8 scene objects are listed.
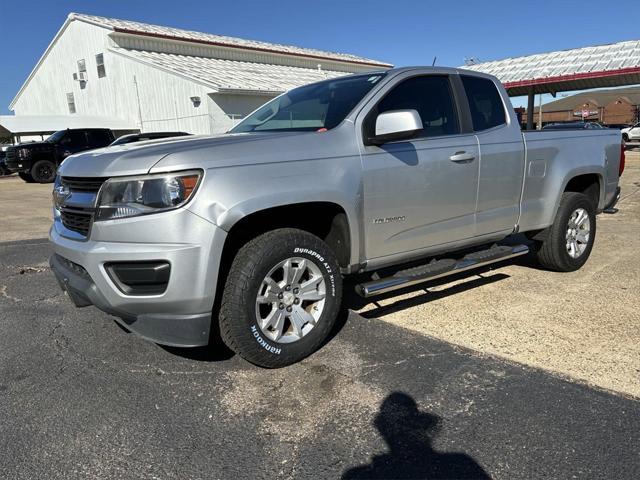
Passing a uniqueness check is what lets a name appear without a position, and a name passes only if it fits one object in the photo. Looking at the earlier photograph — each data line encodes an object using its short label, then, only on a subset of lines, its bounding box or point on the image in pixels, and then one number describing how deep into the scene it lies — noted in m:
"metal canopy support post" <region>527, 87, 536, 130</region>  25.59
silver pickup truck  2.96
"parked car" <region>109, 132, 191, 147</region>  11.90
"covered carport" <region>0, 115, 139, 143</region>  25.56
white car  33.47
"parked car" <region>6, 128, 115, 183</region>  18.48
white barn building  21.22
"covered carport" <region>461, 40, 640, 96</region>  22.42
